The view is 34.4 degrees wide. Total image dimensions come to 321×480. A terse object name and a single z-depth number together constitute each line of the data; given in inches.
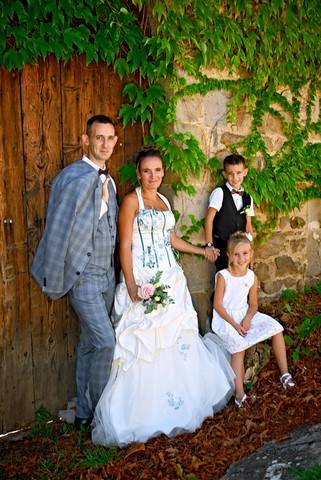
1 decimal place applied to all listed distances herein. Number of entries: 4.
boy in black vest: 161.6
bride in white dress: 139.3
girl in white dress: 153.0
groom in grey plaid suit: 132.3
